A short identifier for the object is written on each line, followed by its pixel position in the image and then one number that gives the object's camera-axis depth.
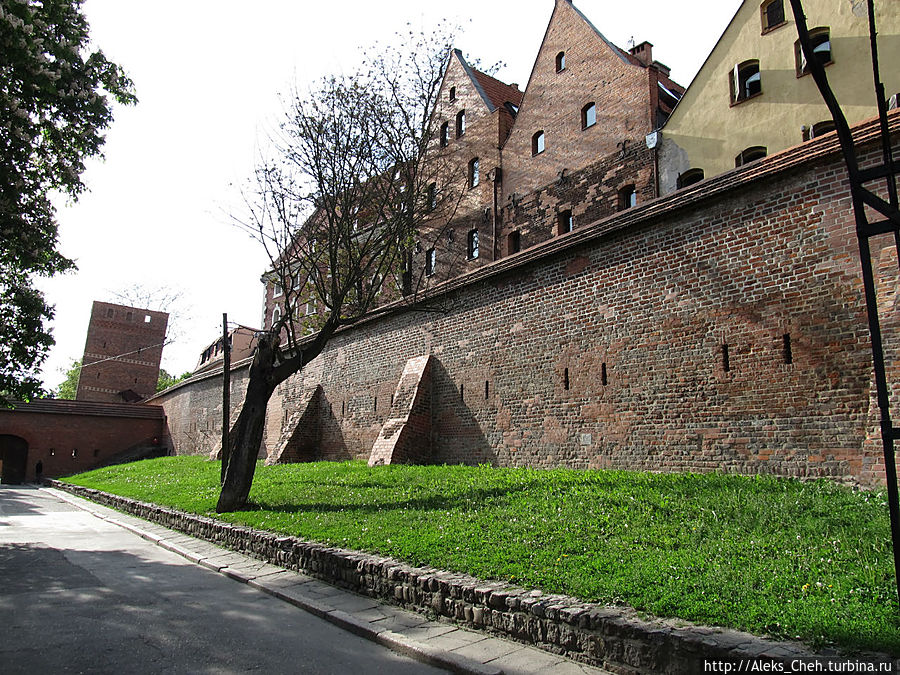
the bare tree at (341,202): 12.79
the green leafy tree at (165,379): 66.07
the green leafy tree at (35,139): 9.53
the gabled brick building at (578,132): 18.77
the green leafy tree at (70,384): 59.12
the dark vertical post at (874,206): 3.62
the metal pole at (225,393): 16.80
